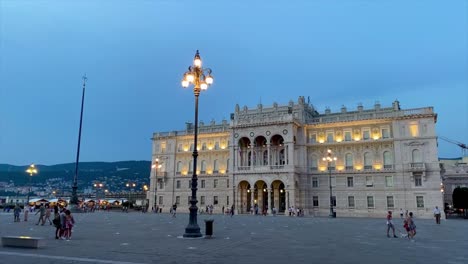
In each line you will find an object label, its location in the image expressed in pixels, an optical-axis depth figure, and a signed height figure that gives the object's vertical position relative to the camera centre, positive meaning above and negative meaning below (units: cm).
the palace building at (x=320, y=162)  5175 +546
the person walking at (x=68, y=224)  1666 -156
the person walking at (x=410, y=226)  1808 -151
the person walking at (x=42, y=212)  2477 -146
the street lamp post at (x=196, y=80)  1794 +619
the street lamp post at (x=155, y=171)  6638 +417
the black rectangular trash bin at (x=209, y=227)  1764 -168
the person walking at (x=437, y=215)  3262 -167
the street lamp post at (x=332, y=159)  5339 +586
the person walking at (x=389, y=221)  1907 -135
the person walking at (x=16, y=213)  2836 -180
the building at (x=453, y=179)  8681 +442
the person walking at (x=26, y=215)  2923 -203
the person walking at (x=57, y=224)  1642 -152
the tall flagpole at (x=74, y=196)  4234 -56
